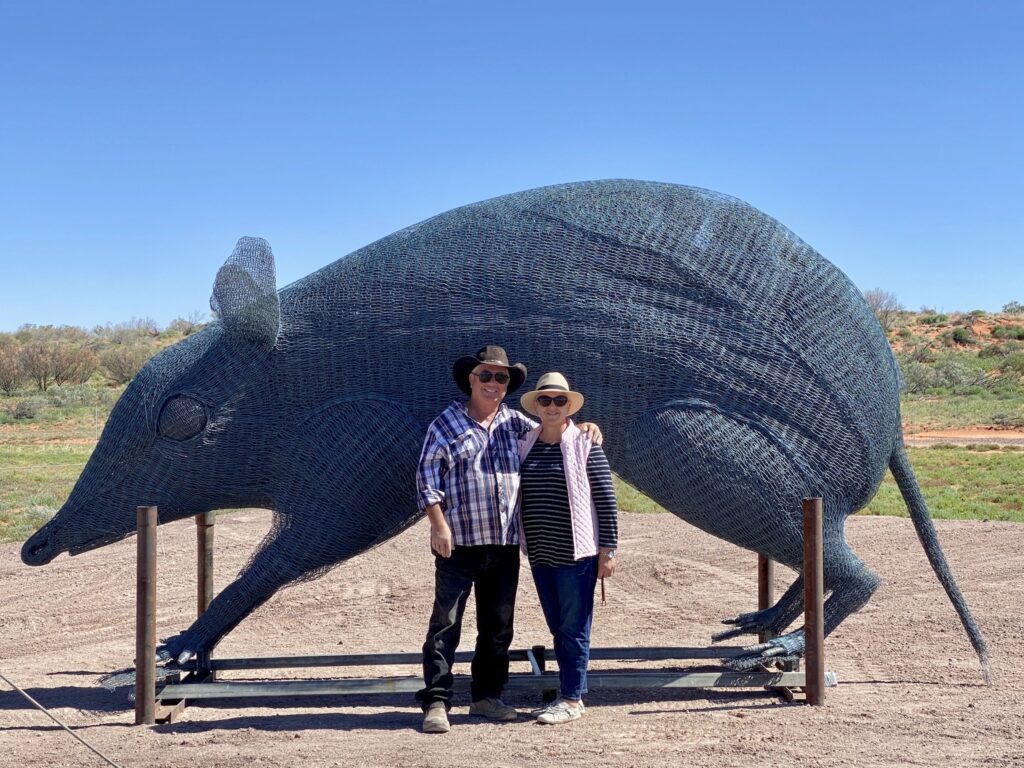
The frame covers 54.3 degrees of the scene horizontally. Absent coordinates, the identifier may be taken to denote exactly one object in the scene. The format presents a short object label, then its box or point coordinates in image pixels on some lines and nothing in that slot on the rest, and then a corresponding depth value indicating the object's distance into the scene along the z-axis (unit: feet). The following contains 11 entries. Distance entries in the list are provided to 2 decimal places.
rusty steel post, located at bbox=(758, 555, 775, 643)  21.52
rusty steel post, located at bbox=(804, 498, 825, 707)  15.92
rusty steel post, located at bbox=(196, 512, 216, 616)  20.71
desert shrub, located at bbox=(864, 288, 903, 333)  160.27
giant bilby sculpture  16.24
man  14.88
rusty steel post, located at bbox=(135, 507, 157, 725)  16.08
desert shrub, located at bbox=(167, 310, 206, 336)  156.09
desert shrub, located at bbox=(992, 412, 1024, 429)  78.29
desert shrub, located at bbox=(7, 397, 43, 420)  87.40
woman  14.94
